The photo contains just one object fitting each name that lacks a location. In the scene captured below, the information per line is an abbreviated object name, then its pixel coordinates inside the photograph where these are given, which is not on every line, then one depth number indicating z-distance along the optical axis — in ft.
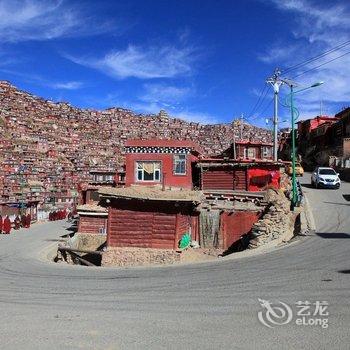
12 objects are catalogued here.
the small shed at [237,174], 124.06
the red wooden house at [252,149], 164.96
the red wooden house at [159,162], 126.00
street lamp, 90.62
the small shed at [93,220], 119.14
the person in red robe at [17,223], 144.30
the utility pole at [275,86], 147.10
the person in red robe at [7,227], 131.95
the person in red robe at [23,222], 149.38
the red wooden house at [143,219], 86.07
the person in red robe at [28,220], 149.98
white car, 133.59
